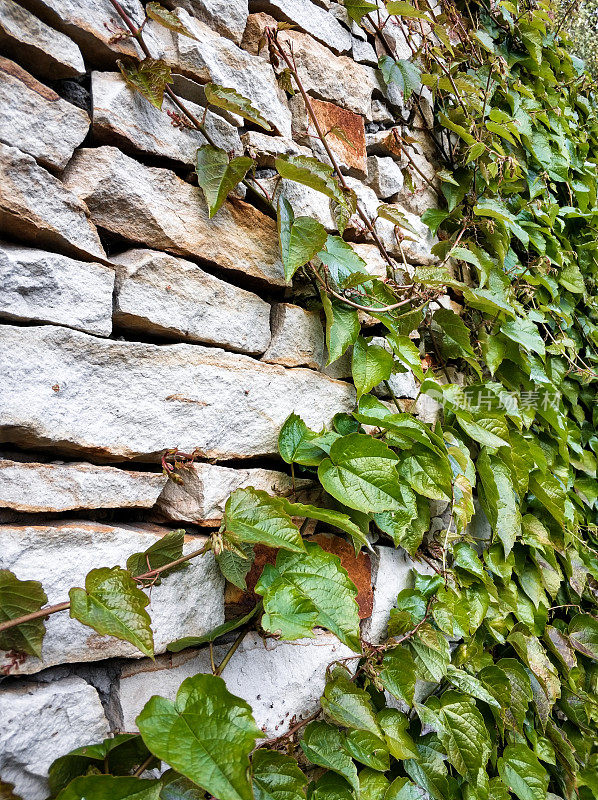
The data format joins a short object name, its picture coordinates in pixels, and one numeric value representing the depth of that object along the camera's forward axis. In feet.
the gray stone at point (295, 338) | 3.10
